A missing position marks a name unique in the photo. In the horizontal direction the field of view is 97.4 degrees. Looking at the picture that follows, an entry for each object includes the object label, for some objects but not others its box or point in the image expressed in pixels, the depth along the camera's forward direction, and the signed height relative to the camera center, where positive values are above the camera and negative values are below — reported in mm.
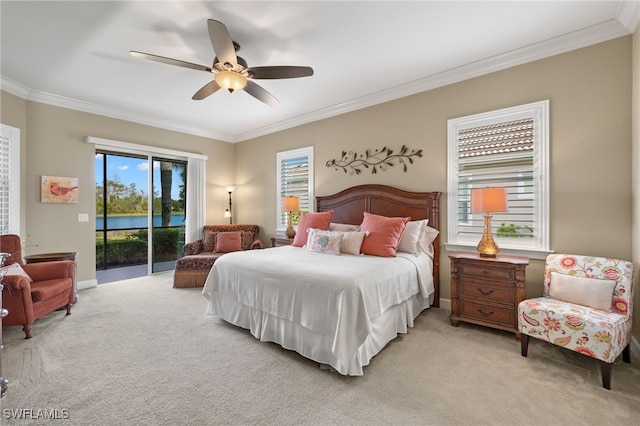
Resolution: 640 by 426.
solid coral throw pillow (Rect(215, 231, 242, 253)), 5160 -562
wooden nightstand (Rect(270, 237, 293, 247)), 4709 -517
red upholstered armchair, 2672 -800
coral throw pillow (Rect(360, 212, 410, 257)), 3135 -285
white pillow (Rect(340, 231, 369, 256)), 3274 -358
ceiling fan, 2326 +1331
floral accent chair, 1955 -761
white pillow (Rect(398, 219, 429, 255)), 3319 -301
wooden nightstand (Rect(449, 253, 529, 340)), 2639 -760
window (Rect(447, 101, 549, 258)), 2924 +453
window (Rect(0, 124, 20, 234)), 3639 +408
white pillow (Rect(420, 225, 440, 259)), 3461 -325
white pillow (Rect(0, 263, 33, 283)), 2749 -595
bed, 2096 -743
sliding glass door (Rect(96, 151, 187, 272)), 5434 +9
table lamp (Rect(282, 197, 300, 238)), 4840 +98
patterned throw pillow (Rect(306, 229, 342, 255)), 3349 -369
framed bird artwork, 4039 +323
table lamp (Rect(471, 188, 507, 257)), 2730 +58
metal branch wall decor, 3855 +778
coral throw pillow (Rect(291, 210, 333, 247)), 3979 -177
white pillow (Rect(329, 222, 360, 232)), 3892 -217
